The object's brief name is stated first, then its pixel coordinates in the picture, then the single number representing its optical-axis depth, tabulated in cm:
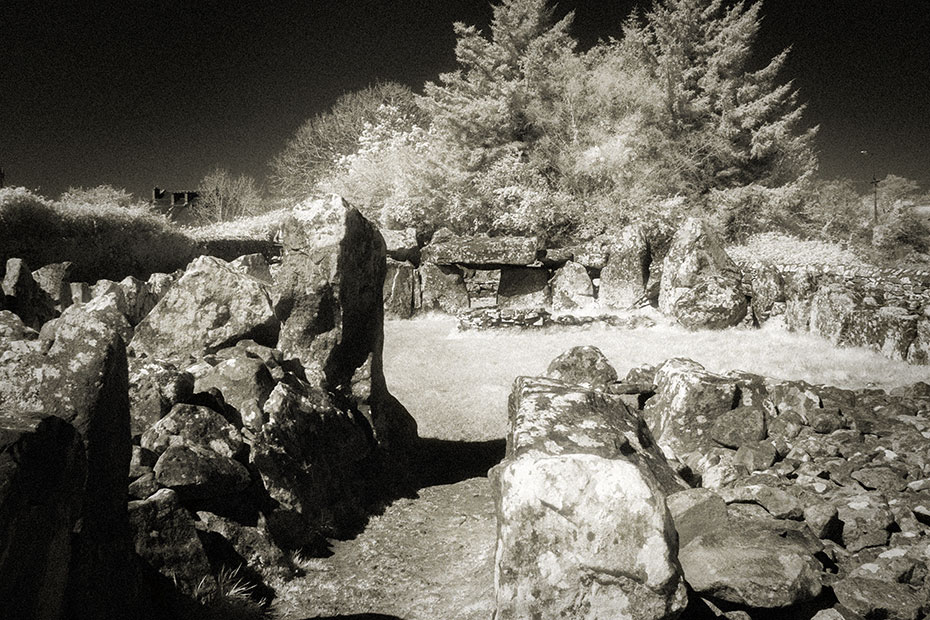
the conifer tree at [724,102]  2388
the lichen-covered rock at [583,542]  243
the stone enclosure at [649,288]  1019
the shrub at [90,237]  1419
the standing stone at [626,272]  1603
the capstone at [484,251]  1756
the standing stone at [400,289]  1781
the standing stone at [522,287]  1764
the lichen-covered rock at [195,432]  402
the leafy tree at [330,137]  3850
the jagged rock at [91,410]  232
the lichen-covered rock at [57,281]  949
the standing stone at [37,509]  164
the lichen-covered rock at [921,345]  882
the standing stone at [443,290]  1802
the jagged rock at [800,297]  1234
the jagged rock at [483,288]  1805
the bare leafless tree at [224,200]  3950
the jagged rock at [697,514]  364
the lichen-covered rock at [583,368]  772
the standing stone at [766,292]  1329
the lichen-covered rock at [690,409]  610
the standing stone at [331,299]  605
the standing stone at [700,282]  1336
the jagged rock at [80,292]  962
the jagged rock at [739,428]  575
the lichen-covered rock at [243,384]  482
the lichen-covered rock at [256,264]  1612
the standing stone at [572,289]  1661
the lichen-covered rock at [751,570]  296
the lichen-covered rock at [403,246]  1917
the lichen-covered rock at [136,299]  806
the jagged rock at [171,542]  324
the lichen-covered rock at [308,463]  444
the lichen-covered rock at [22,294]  700
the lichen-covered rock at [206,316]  603
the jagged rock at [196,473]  363
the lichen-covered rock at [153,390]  428
